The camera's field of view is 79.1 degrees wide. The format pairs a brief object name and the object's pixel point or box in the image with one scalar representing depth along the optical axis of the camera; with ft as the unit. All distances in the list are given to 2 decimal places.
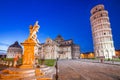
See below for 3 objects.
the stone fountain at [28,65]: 14.85
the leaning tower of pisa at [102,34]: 139.78
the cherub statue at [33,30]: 23.47
